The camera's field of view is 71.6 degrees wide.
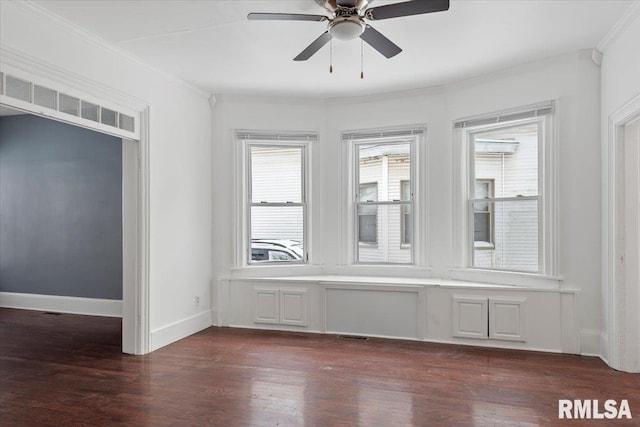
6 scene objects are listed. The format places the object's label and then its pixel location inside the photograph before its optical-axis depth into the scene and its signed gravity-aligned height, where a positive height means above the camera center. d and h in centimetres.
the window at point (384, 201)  528 +15
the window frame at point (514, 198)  427 +20
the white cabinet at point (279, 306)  510 -107
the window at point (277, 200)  548 +18
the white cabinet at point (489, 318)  435 -104
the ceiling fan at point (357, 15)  262 +124
